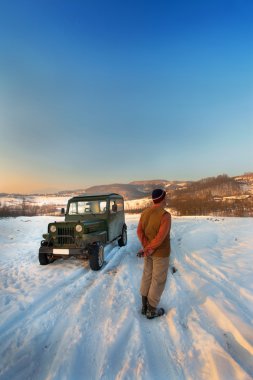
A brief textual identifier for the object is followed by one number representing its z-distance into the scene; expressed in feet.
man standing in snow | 14.33
